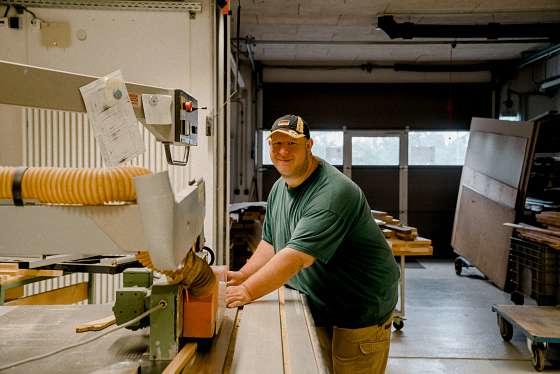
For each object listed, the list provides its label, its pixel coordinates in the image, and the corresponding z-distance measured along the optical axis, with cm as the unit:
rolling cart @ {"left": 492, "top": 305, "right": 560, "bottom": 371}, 320
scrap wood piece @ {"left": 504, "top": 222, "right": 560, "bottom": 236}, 429
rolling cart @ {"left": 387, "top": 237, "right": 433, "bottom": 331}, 379
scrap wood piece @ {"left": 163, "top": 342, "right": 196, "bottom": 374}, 110
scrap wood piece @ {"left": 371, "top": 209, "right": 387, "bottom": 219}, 473
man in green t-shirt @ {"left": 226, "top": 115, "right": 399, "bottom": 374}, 173
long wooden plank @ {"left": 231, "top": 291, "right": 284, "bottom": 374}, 119
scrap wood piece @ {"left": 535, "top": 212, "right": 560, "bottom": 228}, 444
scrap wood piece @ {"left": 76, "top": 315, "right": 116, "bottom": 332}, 145
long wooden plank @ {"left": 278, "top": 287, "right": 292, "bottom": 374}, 118
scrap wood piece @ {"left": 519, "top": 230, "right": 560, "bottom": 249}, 404
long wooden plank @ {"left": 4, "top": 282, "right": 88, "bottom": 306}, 220
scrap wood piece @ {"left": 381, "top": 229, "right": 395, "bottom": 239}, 401
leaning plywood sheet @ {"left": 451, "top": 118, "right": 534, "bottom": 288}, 511
